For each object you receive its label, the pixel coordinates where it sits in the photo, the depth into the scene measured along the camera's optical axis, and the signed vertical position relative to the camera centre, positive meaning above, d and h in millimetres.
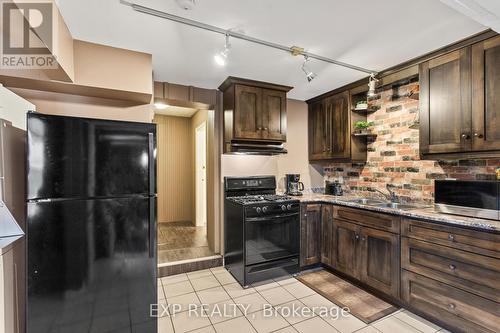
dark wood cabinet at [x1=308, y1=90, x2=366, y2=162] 3238 +489
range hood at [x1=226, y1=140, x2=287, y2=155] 3119 +221
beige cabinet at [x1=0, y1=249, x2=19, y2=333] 1390 -803
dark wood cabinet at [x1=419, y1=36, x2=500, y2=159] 1933 +534
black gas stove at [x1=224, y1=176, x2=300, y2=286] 2738 -905
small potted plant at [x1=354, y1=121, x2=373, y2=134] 3115 +488
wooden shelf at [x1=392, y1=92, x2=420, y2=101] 2642 +770
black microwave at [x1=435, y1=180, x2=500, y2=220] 1888 -321
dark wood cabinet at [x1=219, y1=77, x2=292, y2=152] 3014 +716
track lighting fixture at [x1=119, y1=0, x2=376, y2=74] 1595 +1076
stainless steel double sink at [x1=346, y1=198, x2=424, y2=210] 2684 -512
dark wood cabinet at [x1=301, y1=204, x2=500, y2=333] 1693 -919
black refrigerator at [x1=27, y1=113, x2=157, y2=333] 1524 -420
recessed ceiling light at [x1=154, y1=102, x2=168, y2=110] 4461 +1132
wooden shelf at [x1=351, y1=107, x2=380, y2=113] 3195 +728
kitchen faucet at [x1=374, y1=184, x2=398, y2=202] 2850 -417
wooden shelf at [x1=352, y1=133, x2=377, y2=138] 3106 +375
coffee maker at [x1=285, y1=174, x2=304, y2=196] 3596 -330
